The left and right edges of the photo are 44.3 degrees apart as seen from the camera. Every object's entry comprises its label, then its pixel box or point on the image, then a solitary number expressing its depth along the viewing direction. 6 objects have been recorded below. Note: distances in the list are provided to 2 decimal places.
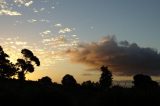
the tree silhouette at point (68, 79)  64.90
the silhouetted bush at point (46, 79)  64.21
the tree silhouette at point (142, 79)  54.86
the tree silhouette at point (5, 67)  60.82
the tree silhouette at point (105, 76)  63.30
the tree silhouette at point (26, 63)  63.97
